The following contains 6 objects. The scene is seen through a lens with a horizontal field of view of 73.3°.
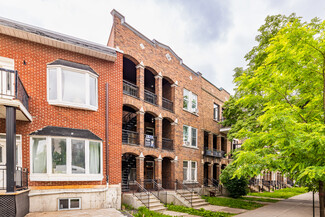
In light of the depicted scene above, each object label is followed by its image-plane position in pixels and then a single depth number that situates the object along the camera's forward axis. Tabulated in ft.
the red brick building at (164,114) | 48.91
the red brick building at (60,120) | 31.81
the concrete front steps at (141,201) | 41.68
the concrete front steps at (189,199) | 49.35
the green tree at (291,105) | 21.03
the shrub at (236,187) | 64.49
